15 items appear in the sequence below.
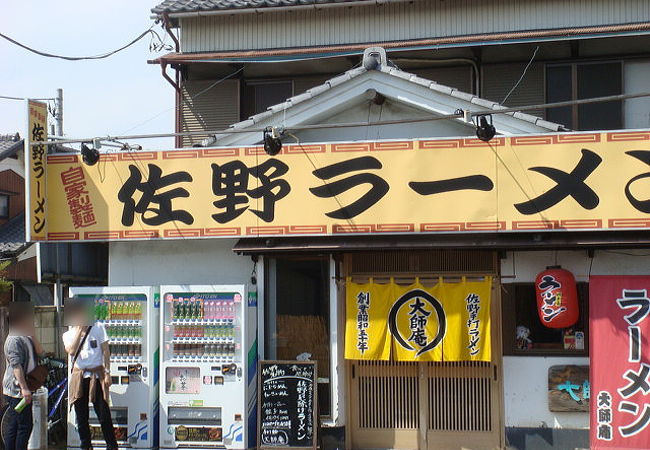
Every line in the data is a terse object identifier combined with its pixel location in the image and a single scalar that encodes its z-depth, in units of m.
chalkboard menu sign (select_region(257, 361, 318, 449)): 10.52
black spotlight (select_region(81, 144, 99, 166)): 11.11
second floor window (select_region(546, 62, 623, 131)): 14.15
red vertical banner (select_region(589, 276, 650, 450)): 10.02
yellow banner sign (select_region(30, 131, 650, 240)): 9.98
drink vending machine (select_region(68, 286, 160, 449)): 10.73
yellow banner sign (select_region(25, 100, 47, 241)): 10.98
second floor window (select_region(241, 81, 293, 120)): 15.41
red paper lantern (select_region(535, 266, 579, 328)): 10.16
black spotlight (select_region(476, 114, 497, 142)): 9.98
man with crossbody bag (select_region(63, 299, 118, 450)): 10.36
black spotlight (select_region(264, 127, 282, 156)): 10.52
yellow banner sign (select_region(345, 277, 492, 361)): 10.48
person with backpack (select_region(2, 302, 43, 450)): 9.80
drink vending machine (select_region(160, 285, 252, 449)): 10.62
